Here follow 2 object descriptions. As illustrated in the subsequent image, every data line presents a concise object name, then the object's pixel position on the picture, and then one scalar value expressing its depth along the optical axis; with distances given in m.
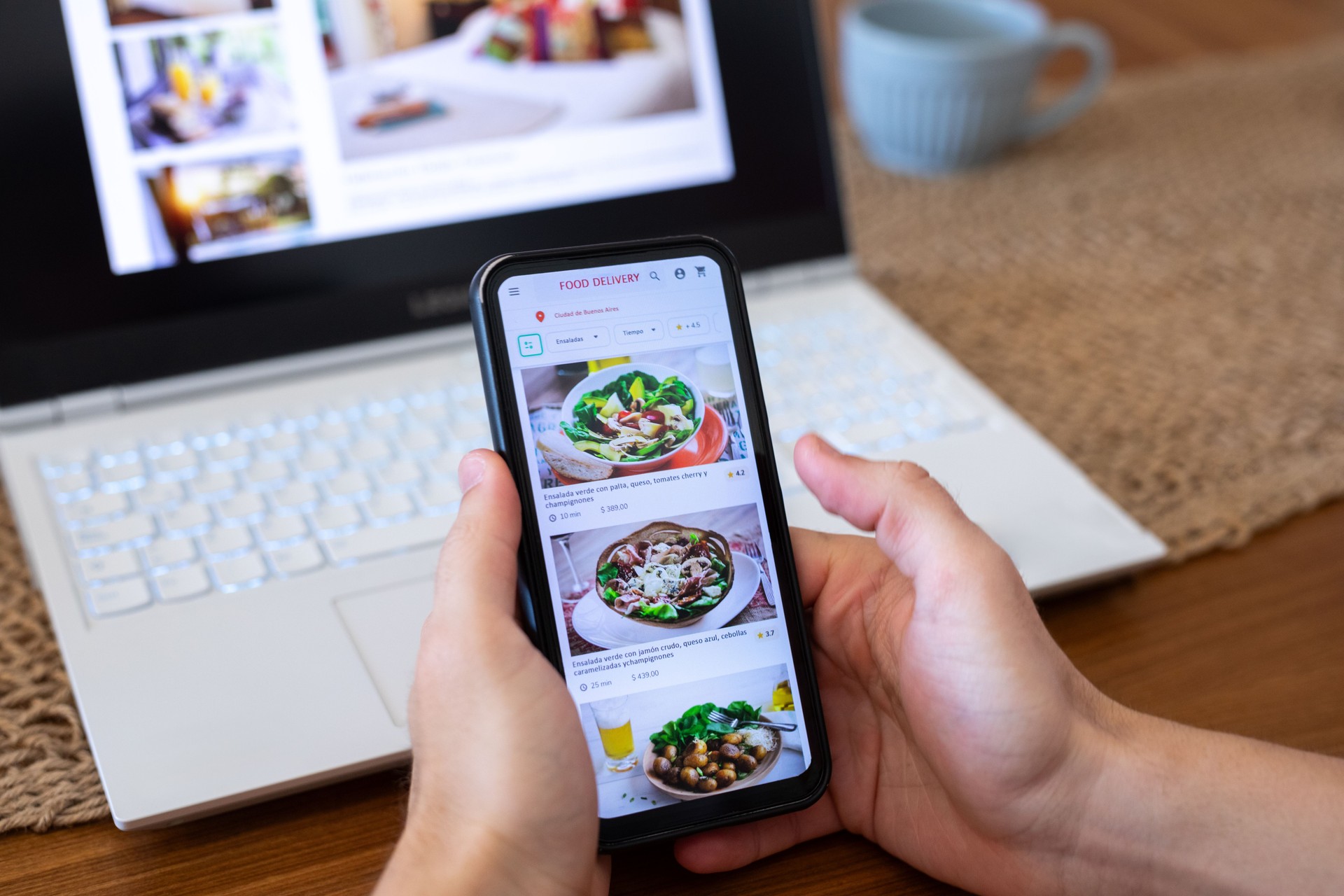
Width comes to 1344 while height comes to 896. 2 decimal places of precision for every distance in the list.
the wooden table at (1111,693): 0.38
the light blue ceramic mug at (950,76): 0.79
